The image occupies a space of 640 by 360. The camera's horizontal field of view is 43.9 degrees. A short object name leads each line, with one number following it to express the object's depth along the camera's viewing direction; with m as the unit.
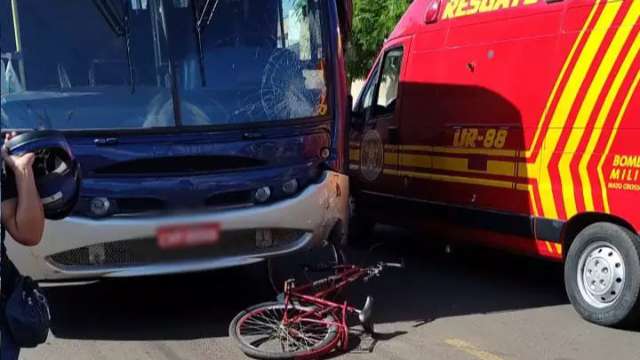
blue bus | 5.33
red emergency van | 5.56
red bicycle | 5.04
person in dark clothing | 2.46
